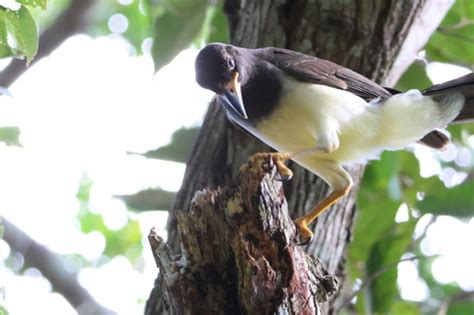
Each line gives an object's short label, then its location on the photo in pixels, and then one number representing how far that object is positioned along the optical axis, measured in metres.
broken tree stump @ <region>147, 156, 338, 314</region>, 5.47
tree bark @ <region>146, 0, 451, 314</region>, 8.59
